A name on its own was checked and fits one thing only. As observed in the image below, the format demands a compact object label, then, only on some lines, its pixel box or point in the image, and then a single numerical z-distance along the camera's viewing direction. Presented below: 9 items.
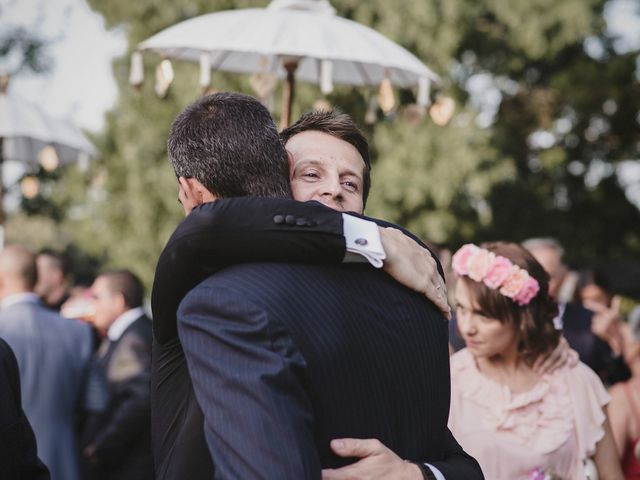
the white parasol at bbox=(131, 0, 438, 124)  5.02
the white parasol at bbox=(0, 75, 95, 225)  7.10
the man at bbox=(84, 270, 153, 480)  6.66
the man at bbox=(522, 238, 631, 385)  6.38
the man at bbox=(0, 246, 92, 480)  6.42
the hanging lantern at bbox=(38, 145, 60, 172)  7.38
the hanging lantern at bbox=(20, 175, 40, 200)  8.13
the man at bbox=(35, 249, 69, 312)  8.66
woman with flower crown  4.00
